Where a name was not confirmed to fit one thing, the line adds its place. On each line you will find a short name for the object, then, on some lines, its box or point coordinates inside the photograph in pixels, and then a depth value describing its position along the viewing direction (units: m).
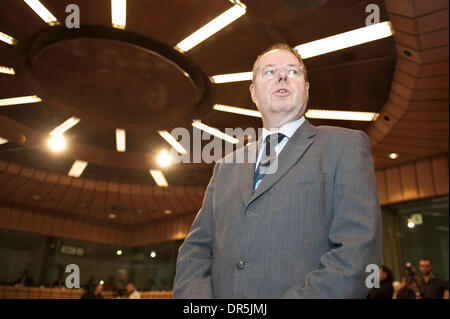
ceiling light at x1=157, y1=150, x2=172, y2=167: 8.23
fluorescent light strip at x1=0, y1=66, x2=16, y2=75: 2.11
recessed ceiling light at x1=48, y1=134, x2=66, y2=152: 7.12
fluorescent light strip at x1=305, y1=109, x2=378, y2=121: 5.14
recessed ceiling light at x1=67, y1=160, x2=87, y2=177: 8.67
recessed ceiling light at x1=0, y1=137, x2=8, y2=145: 2.48
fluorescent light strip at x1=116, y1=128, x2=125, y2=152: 7.18
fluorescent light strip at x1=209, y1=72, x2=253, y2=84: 5.00
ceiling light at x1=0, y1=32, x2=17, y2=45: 3.85
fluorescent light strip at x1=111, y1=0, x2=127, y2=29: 3.98
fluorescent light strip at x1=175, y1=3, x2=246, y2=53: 3.98
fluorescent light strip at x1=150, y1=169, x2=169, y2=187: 9.05
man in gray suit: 1.04
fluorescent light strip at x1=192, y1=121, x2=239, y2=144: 5.83
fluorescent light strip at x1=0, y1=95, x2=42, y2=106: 2.75
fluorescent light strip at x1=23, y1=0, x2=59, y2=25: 3.98
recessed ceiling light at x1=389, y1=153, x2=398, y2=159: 7.16
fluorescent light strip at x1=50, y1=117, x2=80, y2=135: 6.66
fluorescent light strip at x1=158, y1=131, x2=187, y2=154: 7.14
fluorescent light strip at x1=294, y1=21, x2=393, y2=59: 4.04
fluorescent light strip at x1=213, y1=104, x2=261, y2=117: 5.36
